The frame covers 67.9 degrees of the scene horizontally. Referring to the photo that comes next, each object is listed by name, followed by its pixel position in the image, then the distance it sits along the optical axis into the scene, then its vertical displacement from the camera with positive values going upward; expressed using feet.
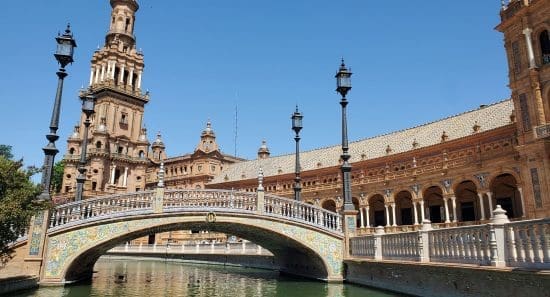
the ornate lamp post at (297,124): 68.18 +20.74
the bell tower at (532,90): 74.54 +31.04
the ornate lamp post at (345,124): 53.57 +17.28
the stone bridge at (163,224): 45.13 +3.22
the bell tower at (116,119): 192.54 +63.49
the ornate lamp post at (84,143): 64.90 +16.78
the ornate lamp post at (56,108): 45.85 +16.53
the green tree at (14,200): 34.76 +4.18
